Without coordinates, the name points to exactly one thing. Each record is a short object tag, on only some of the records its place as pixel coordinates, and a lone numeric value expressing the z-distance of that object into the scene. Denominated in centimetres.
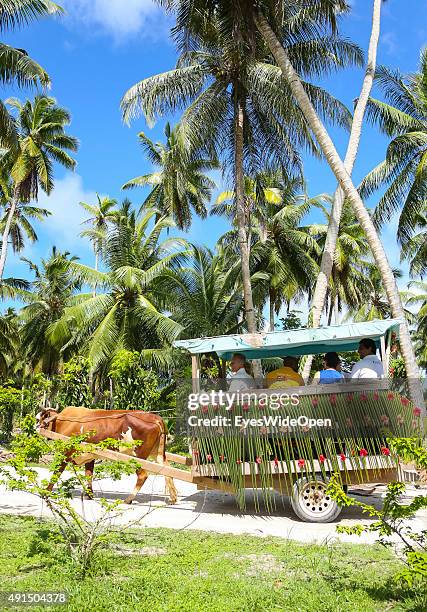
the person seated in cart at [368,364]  738
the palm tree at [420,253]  2567
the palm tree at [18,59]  1422
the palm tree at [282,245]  2583
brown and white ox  911
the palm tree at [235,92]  1526
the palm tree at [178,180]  1645
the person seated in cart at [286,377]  748
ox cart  691
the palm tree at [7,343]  2775
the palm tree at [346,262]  2853
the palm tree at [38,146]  2600
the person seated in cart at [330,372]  757
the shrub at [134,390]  1895
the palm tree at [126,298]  2178
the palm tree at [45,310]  3219
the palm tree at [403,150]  1622
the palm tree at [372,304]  3722
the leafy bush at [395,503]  424
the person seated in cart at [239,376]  767
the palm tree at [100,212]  3616
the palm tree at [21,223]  3148
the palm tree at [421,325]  4027
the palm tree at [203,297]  2141
